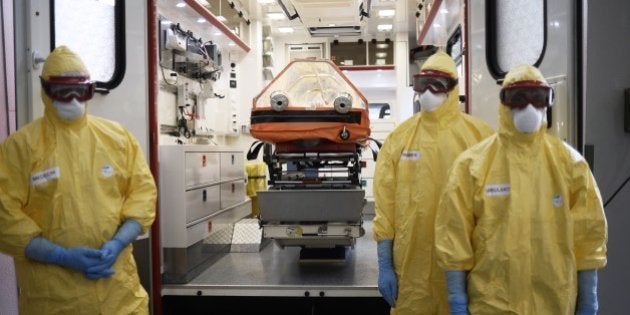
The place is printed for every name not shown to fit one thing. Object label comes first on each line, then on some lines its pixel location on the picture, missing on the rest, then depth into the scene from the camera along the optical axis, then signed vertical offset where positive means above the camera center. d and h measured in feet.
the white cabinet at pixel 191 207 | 12.20 -1.59
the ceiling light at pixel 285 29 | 33.60 +7.55
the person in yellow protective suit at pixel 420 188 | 8.18 -0.73
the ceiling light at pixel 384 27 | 33.30 +7.59
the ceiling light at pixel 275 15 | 29.15 +7.42
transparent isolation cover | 12.78 +0.63
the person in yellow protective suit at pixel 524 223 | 6.34 -1.02
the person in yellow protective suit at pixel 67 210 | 7.12 -0.90
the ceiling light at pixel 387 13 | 28.91 +7.40
